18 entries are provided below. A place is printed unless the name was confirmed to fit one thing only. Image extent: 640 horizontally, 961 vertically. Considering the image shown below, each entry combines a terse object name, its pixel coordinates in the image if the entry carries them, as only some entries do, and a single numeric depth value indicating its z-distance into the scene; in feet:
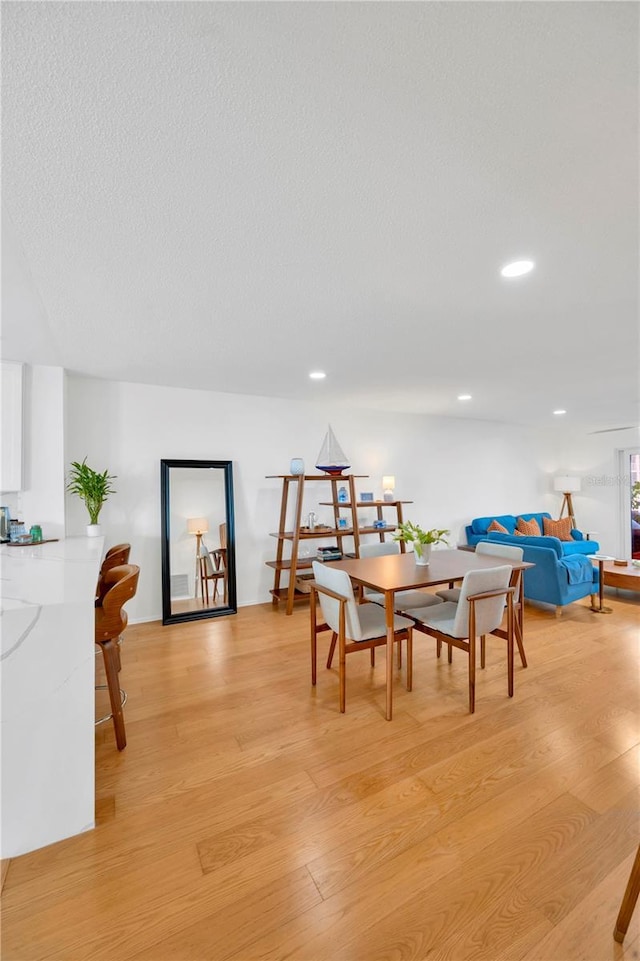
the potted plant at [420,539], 9.62
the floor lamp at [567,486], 24.58
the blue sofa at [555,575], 13.42
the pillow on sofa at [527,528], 21.17
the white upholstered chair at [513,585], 9.75
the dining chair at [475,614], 7.81
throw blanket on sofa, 13.66
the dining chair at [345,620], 7.89
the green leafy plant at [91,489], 11.58
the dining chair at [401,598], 10.04
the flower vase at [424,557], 9.80
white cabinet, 10.25
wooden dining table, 7.84
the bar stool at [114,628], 6.72
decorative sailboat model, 14.97
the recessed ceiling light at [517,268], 6.31
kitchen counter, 5.08
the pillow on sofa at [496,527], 19.47
